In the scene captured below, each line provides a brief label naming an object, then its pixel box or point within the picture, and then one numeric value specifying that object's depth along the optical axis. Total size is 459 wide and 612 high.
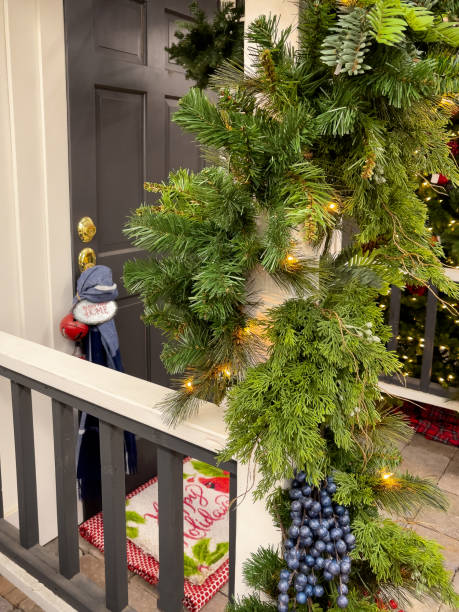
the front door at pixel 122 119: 2.08
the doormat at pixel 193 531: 2.08
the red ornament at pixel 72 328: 2.12
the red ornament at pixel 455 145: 2.79
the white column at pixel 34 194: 1.91
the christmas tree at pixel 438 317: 2.81
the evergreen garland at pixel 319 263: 0.77
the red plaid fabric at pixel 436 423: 3.01
